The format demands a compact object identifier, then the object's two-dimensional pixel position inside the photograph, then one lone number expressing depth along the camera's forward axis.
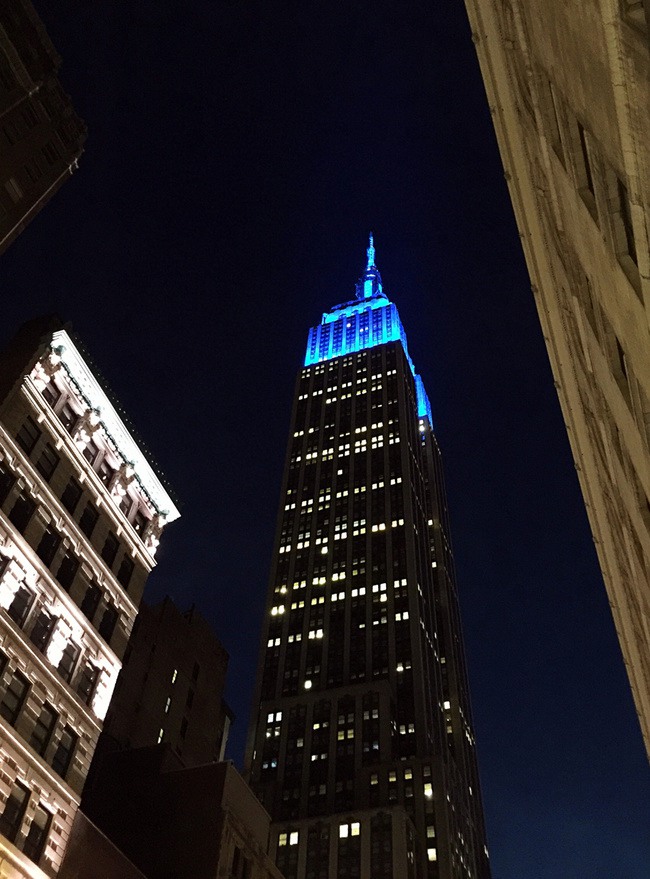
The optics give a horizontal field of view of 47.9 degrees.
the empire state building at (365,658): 109.88
